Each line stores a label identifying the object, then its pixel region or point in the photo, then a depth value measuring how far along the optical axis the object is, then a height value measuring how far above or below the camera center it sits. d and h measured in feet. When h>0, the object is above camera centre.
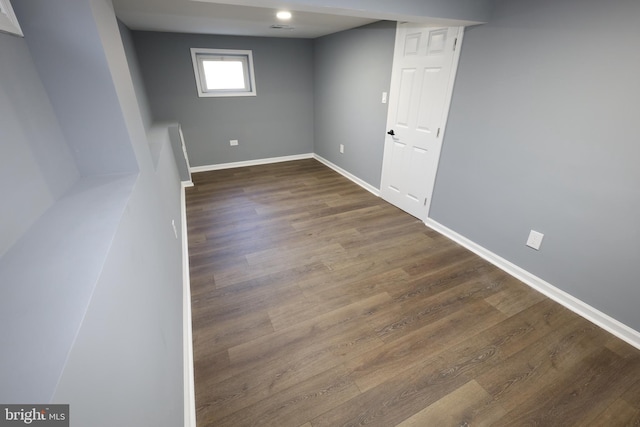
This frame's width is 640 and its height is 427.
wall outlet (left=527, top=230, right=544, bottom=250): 7.09 -3.63
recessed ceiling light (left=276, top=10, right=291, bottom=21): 8.87 +2.14
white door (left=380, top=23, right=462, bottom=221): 8.59 -0.77
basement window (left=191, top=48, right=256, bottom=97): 14.12 +0.67
